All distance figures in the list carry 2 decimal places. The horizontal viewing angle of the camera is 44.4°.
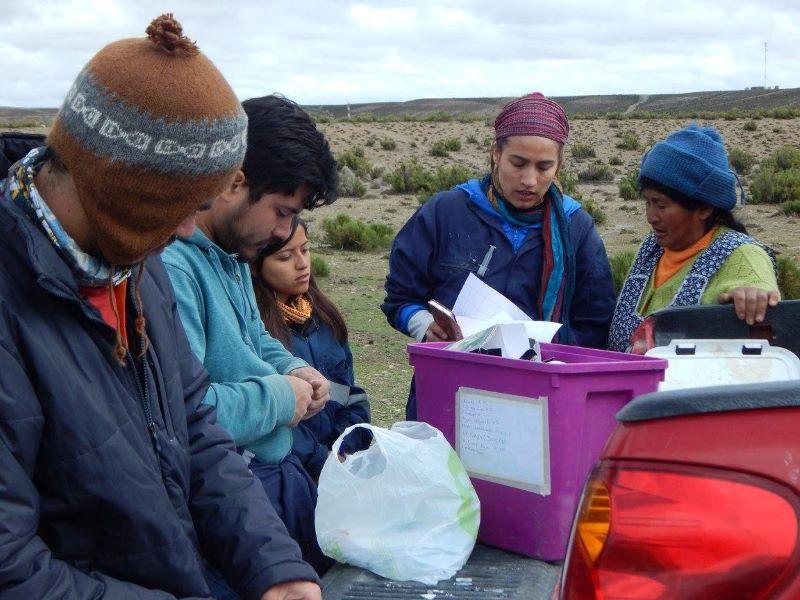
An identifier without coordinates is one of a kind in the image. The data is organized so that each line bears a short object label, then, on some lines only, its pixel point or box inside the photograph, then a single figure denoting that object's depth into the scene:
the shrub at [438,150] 33.12
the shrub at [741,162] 25.95
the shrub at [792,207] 15.95
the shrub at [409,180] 22.27
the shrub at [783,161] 24.42
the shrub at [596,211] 16.48
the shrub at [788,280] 9.15
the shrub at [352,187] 21.48
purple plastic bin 2.55
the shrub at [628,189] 19.73
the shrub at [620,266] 10.31
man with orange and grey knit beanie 1.64
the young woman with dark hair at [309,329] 3.37
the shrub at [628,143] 33.27
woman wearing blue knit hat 3.35
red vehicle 1.26
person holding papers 3.60
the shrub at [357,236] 13.78
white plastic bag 2.62
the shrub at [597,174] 25.55
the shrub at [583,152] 31.86
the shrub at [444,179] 21.18
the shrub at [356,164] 25.80
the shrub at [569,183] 20.99
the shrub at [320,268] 11.28
